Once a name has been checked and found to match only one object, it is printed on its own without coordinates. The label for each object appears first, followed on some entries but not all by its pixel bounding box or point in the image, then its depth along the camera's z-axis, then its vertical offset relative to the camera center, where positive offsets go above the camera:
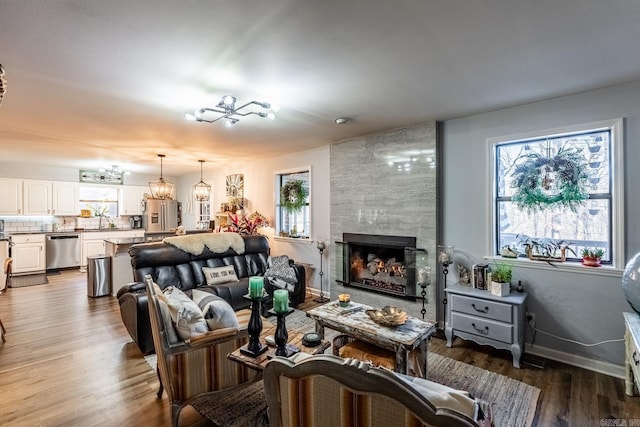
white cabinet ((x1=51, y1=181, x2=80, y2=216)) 7.34 +0.38
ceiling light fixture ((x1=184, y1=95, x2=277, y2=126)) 2.82 +1.01
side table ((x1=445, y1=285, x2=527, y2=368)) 2.87 -1.06
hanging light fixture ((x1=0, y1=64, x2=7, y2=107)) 1.35 +0.59
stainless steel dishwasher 7.00 -0.83
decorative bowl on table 2.45 -0.86
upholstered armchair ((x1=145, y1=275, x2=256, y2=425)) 1.98 -0.99
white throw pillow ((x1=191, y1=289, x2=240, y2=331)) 2.22 -0.76
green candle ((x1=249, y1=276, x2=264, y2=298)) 1.95 -0.47
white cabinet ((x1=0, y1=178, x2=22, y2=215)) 6.66 +0.41
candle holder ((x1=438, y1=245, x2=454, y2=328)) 3.53 -0.56
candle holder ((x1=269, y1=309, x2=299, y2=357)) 1.96 -0.81
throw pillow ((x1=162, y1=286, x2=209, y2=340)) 2.10 -0.72
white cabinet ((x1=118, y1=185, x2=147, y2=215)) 8.43 +0.41
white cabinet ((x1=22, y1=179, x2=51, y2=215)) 6.94 +0.40
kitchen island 5.23 -0.84
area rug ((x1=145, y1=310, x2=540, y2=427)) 2.18 -1.45
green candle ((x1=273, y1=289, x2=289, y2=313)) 1.94 -0.57
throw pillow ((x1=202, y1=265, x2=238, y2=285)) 4.05 -0.83
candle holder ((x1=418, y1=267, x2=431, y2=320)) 3.71 -0.83
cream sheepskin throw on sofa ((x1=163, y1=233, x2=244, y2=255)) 4.07 -0.41
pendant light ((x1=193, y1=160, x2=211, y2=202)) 6.60 +0.50
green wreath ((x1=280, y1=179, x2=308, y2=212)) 5.49 +0.32
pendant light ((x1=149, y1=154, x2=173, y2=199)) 5.73 +0.48
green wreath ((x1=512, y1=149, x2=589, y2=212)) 2.93 +0.30
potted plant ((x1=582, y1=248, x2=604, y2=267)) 2.81 -0.43
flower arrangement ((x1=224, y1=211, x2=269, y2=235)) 6.13 -0.21
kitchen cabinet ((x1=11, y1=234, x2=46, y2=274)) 6.47 -0.83
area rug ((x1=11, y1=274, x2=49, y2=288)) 5.82 -1.31
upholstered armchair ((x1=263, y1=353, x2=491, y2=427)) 0.87 -0.58
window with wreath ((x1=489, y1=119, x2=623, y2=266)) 2.78 +0.22
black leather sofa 3.10 -0.80
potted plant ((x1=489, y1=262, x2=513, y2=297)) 3.04 -0.70
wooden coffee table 2.21 -0.92
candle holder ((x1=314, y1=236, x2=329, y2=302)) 4.93 -0.56
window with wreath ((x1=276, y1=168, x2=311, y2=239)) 5.48 +0.16
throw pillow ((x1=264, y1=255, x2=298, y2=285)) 4.46 -0.86
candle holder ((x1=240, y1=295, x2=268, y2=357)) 2.00 -0.78
